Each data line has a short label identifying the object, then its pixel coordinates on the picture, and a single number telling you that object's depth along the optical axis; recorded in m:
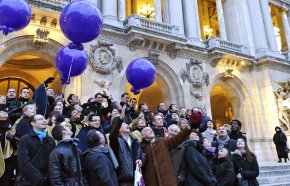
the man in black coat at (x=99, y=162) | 4.11
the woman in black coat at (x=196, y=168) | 4.96
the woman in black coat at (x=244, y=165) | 5.78
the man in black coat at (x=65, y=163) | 3.82
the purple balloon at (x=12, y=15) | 5.67
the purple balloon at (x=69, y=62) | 7.20
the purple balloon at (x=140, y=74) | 7.21
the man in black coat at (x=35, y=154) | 3.84
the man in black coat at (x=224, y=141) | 6.69
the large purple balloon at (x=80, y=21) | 5.64
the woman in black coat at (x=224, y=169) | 5.42
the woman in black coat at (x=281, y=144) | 15.24
